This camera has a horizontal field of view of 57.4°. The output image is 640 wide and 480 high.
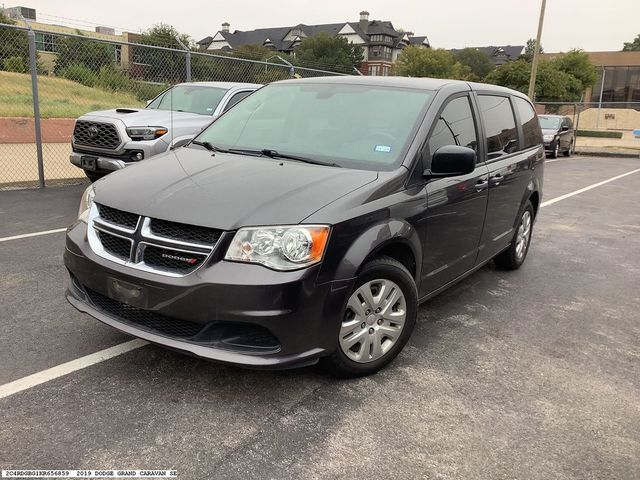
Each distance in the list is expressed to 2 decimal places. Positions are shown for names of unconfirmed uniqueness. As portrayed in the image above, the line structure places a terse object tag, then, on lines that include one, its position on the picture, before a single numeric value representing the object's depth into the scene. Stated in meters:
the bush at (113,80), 13.73
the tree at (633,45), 129.49
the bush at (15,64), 11.46
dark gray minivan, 2.89
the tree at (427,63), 63.94
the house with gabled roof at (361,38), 104.31
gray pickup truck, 8.06
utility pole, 23.17
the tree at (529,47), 104.31
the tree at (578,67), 55.41
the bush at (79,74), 13.04
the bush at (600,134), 40.52
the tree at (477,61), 101.12
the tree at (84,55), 11.82
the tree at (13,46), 10.26
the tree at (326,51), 91.44
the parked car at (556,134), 20.39
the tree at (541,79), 48.50
